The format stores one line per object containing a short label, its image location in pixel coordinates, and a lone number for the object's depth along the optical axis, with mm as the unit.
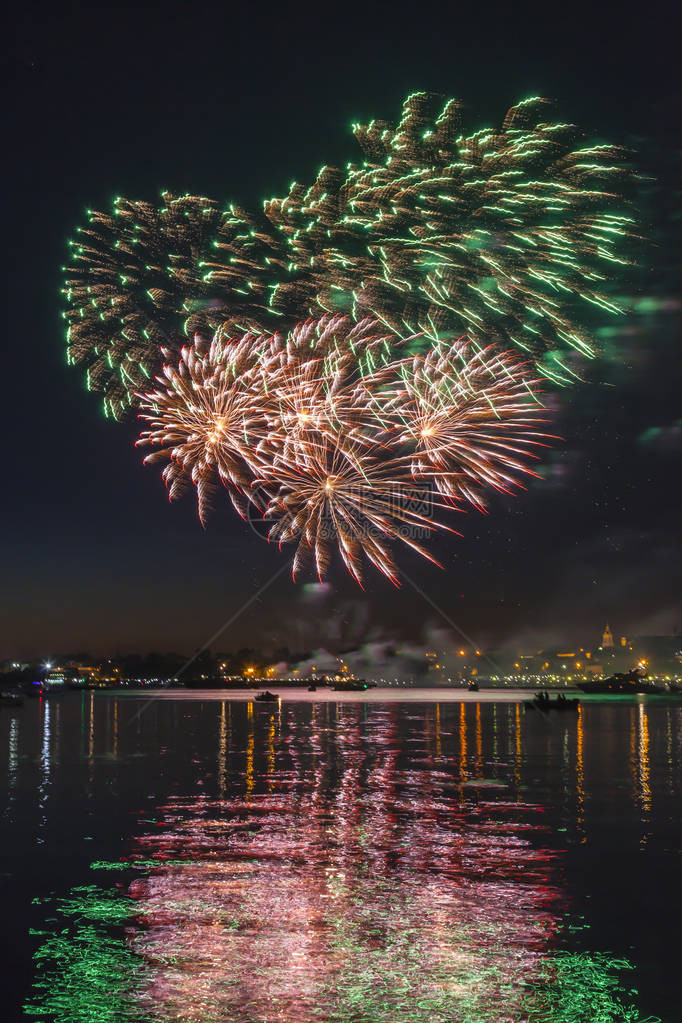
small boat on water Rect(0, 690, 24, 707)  116712
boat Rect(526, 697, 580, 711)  100875
